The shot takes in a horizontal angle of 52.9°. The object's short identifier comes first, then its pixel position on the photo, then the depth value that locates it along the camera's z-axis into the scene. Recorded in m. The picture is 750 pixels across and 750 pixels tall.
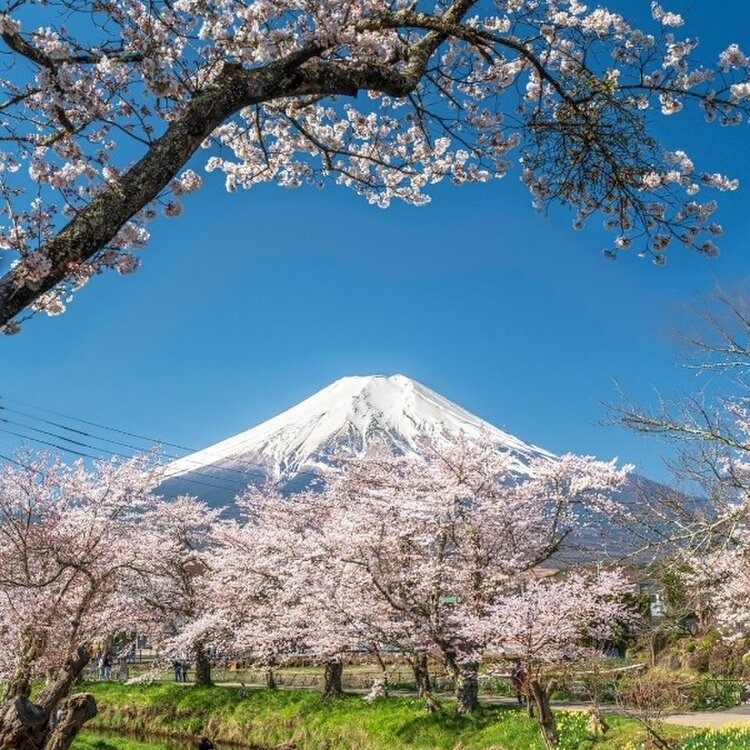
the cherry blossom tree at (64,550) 14.15
